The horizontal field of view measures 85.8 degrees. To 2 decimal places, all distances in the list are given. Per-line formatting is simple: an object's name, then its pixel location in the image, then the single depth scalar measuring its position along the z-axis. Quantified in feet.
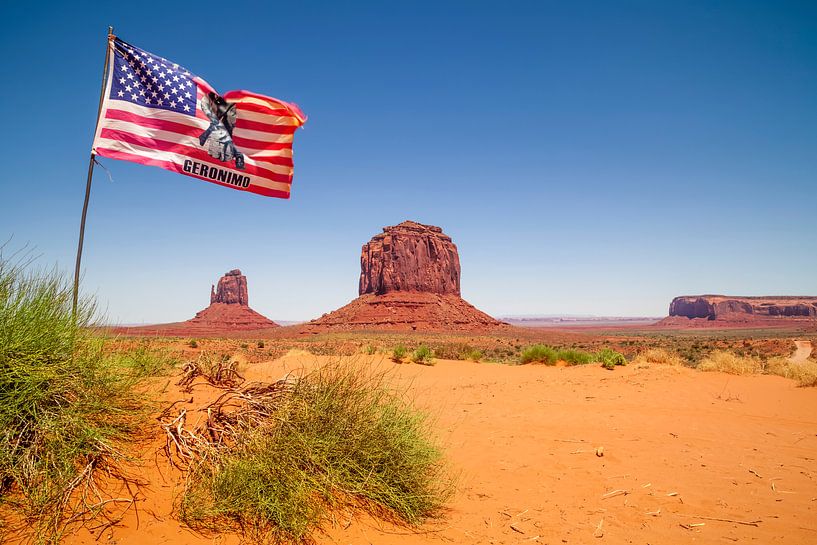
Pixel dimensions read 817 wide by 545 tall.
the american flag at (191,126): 18.22
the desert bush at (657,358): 54.90
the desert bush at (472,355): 76.57
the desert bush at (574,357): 64.51
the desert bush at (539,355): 67.05
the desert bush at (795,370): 40.11
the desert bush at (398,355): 70.33
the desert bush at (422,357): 68.40
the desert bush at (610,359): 55.97
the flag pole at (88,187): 15.56
